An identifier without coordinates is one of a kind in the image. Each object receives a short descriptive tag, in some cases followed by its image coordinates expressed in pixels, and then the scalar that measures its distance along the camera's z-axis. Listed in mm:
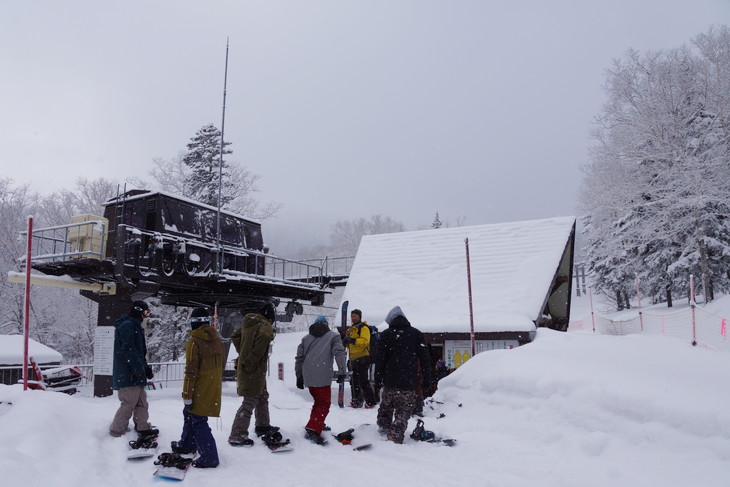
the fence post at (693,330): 14539
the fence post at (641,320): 18597
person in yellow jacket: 10250
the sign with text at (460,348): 15204
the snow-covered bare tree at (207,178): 30359
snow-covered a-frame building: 15359
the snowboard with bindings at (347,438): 6526
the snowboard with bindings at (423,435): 6887
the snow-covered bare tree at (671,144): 20875
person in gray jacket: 6906
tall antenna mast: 14281
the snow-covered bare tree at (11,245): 29234
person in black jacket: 7043
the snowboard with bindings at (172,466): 4938
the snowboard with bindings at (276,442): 6137
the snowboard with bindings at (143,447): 5504
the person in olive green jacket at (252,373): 6398
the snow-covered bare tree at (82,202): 32938
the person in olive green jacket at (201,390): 5500
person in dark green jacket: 6270
